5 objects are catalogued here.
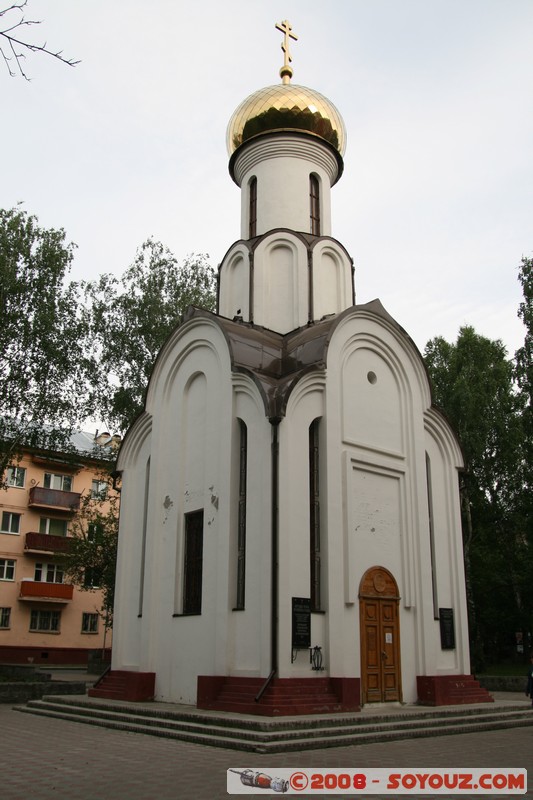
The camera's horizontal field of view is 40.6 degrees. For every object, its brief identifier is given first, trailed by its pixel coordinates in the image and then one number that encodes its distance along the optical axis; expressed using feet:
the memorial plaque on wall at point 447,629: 43.75
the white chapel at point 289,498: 36.45
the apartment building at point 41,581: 100.37
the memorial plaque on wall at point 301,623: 35.12
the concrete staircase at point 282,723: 28.84
